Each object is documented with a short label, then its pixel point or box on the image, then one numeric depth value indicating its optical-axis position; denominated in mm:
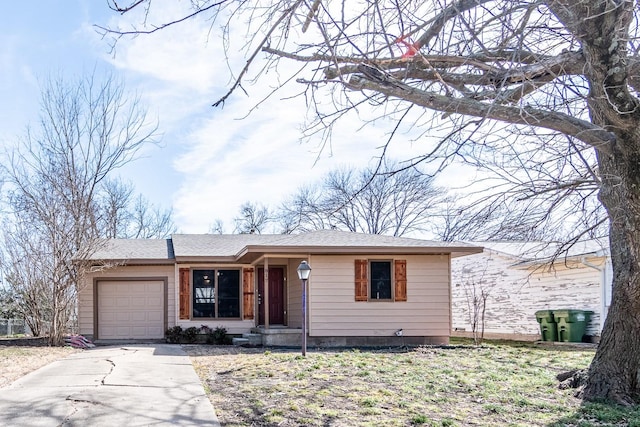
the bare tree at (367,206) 31250
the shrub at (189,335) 16844
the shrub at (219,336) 16891
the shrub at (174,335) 16828
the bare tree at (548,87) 5133
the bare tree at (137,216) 32344
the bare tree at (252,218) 36812
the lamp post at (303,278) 12312
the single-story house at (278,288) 15695
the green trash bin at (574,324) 16312
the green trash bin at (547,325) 16938
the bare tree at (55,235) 15484
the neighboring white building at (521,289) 16203
